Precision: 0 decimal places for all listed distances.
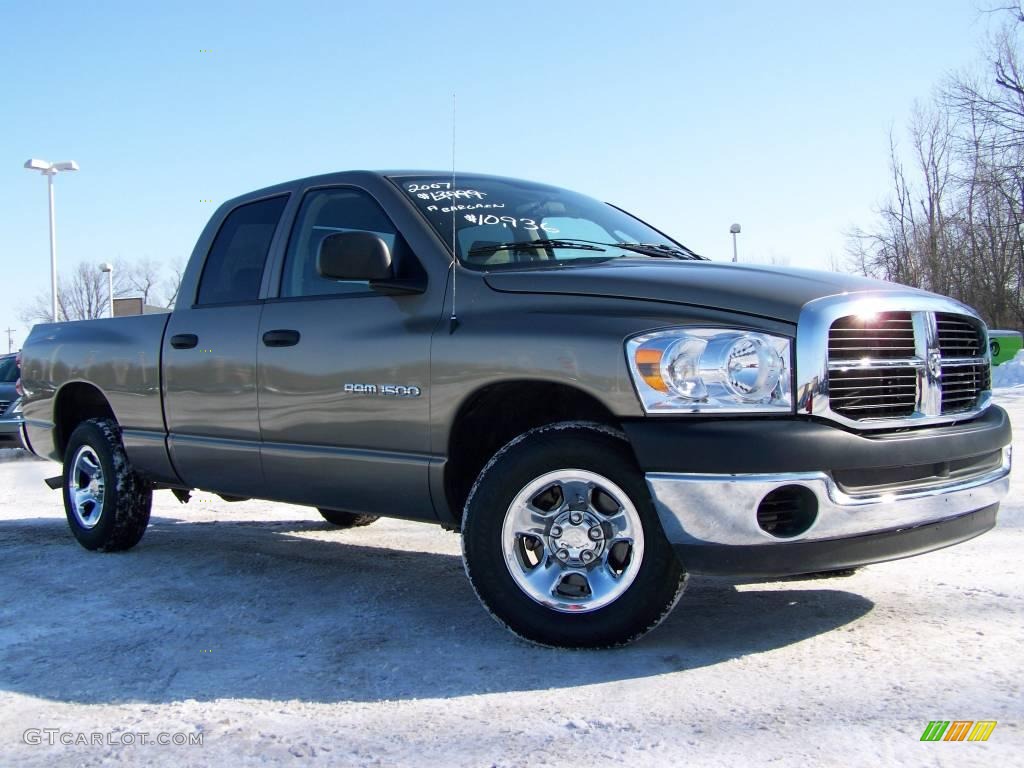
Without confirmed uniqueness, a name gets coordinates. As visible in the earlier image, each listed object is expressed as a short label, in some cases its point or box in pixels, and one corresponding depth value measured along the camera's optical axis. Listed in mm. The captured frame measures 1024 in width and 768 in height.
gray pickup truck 3051
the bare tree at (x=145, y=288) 44903
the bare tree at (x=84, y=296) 51625
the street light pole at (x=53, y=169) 25484
